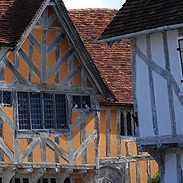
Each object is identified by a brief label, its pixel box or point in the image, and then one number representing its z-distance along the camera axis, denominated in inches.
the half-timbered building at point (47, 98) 1134.4
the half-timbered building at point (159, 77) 964.0
